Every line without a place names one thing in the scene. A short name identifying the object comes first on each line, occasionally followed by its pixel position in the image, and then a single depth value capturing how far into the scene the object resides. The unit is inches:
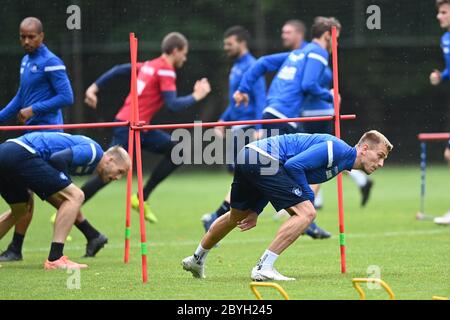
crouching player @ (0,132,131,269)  708.0
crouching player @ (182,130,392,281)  624.7
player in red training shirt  976.9
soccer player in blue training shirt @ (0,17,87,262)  810.2
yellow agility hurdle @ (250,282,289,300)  518.9
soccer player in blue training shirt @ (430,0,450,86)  1000.2
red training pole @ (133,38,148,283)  644.1
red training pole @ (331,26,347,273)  671.8
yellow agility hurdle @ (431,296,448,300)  526.9
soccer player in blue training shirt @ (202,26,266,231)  1026.1
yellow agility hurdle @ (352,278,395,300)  528.5
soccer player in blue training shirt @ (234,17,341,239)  888.3
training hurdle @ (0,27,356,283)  654.5
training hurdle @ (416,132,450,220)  1014.3
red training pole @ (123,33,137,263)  662.5
